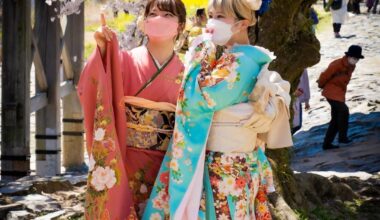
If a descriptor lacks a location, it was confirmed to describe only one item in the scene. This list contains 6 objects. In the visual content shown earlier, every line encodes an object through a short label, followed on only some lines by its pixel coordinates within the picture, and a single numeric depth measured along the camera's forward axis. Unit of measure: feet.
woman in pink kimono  17.02
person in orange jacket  47.10
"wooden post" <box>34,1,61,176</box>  39.52
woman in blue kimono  16.35
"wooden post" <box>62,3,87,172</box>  46.09
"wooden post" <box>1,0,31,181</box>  33.91
